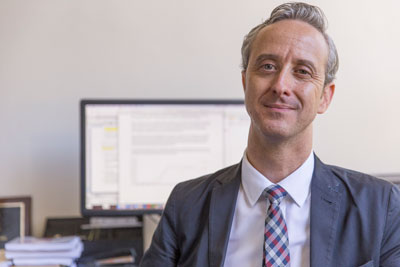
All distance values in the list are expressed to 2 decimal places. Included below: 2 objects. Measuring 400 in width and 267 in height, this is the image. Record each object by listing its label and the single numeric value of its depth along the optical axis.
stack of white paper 1.43
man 0.98
